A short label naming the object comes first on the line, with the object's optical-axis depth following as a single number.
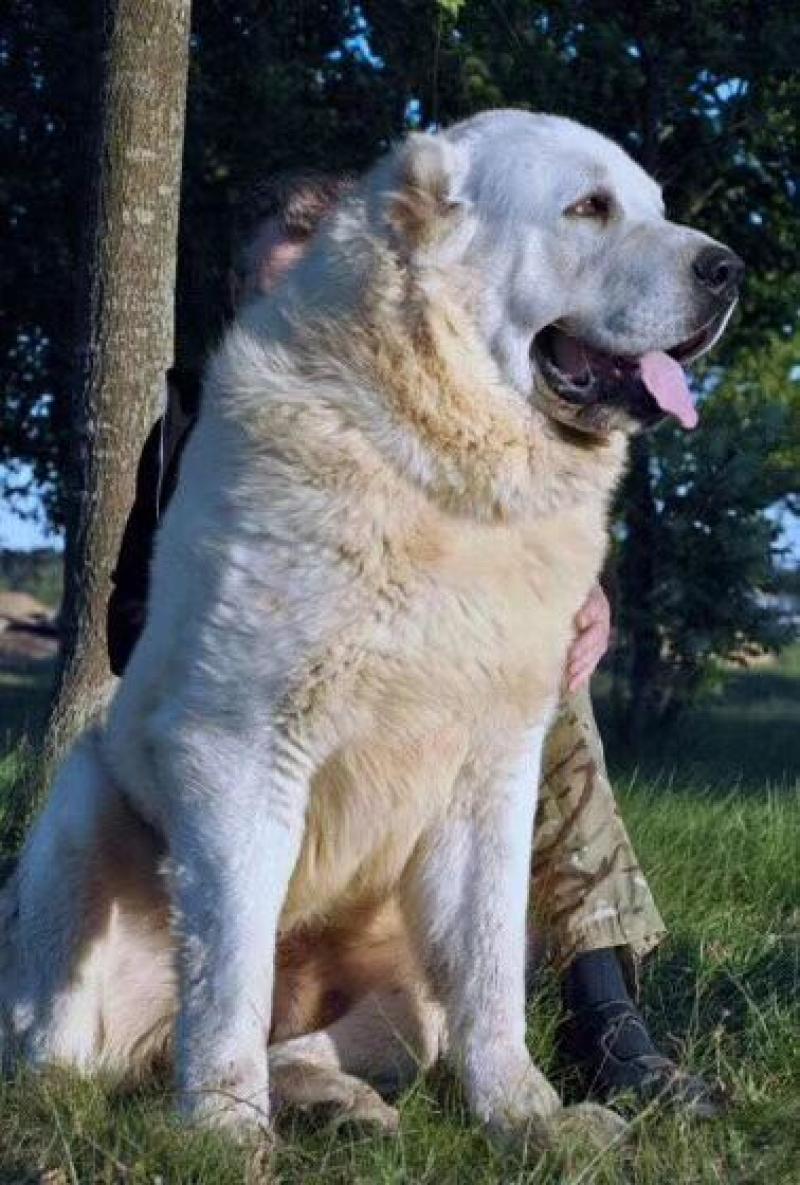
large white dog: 2.68
